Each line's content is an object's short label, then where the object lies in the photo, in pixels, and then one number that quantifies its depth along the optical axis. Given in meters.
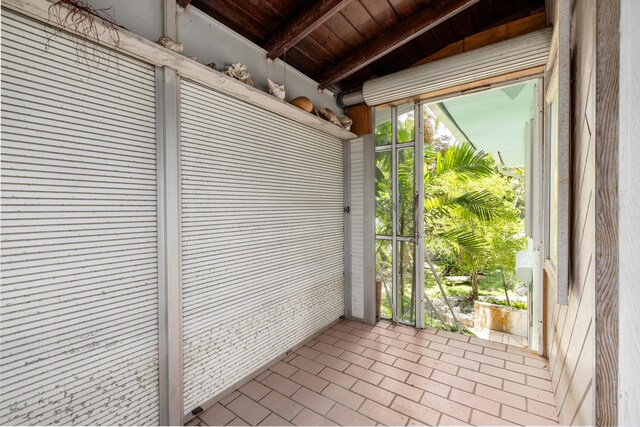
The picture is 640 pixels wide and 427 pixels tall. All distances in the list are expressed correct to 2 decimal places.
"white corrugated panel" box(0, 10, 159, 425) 1.22
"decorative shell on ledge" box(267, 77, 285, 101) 2.35
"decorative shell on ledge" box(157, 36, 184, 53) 1.61
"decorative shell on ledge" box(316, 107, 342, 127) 2.96
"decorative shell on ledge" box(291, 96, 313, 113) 2.62
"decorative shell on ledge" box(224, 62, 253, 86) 2.01
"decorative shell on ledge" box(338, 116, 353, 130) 3.27
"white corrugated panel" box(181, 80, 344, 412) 1.91
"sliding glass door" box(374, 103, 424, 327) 3.17
